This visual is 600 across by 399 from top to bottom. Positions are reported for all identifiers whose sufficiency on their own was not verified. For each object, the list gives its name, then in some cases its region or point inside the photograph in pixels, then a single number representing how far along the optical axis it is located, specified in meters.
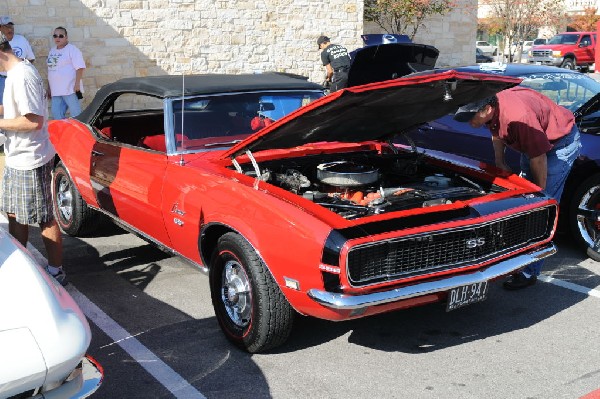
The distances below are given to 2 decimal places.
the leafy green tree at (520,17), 26.68
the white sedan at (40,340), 2.66
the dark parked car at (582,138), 5.61
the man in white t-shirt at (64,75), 10.31
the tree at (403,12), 18.73
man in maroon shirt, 4.75
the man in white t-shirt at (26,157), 4.61
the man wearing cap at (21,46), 10.86
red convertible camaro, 3.62
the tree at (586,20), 42.59
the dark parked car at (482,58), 31.66
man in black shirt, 11.72
